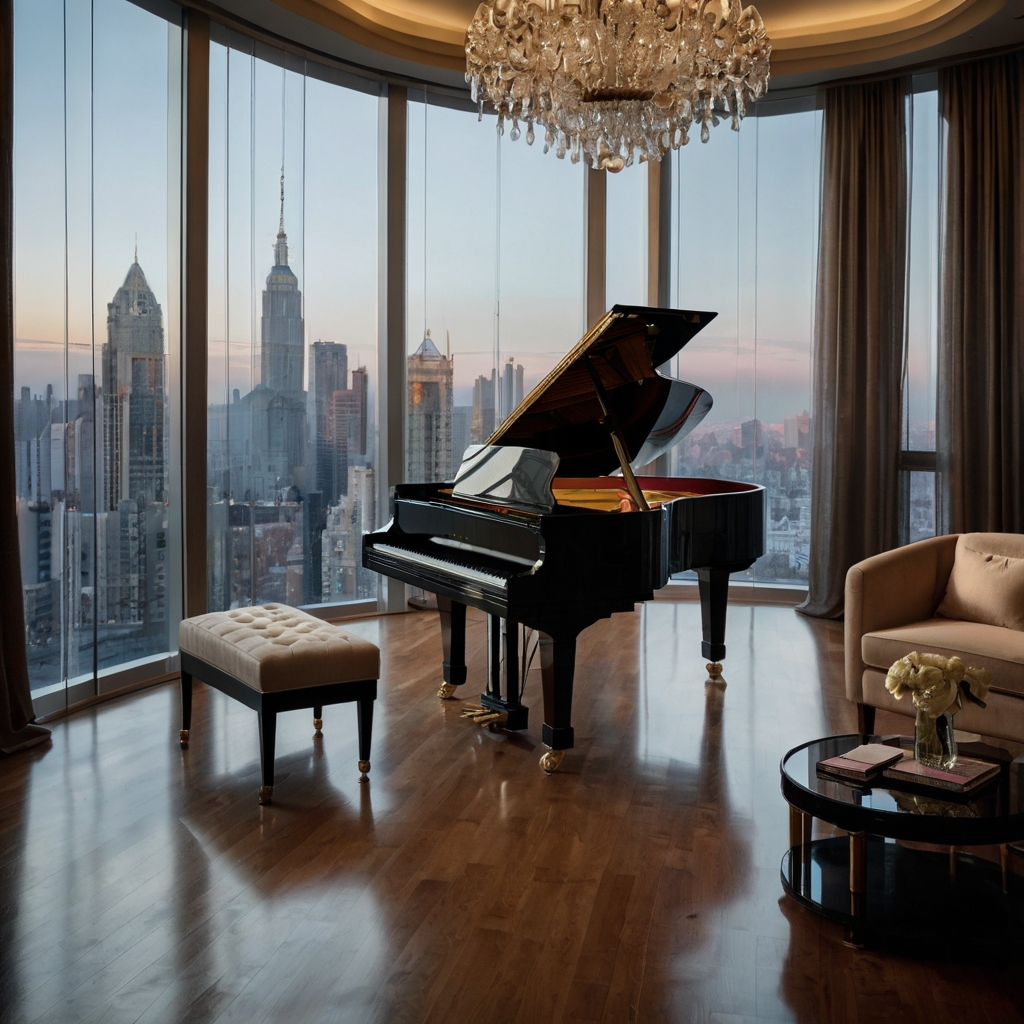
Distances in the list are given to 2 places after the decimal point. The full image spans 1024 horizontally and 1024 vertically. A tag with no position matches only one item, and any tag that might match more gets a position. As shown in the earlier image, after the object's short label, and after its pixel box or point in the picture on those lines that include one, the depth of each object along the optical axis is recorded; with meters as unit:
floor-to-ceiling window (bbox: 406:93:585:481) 6.74
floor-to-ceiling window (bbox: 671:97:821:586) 6.97
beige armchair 3.67
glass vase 2.75
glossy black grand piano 3.67
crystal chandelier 4.11
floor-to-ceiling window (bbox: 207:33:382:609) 5.61
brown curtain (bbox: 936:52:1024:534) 6.21
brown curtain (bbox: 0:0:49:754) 3.99
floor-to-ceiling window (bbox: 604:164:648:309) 7.25
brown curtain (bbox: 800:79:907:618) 6.60
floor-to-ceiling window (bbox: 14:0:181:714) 4.37
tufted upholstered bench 3.40
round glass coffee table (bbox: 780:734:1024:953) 2.45
